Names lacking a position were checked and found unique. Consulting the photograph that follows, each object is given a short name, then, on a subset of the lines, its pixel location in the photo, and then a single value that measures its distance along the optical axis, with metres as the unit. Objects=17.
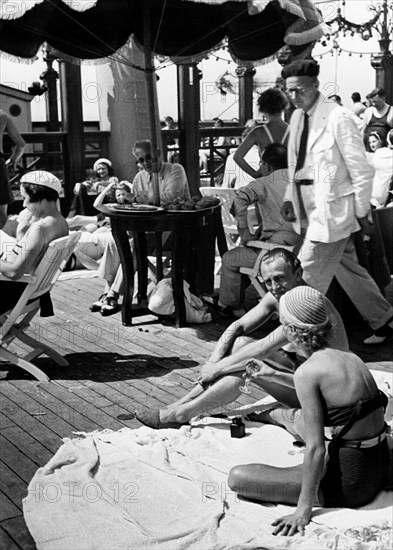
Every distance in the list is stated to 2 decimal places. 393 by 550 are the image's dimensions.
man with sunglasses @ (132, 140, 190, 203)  7.53
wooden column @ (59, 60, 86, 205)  11.87
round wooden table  6.68
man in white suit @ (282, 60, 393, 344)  5.58
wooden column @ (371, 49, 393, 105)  18.29
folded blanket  3.33
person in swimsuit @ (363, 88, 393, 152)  12.43
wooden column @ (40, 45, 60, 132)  16.43
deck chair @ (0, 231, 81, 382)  5.41
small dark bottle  4.39
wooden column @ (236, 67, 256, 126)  15.87
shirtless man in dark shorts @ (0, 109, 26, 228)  9.41
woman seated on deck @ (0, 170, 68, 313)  5.39
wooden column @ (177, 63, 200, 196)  13.15
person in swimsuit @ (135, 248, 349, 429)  4.18
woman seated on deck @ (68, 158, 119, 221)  10.70
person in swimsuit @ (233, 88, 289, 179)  7.48
